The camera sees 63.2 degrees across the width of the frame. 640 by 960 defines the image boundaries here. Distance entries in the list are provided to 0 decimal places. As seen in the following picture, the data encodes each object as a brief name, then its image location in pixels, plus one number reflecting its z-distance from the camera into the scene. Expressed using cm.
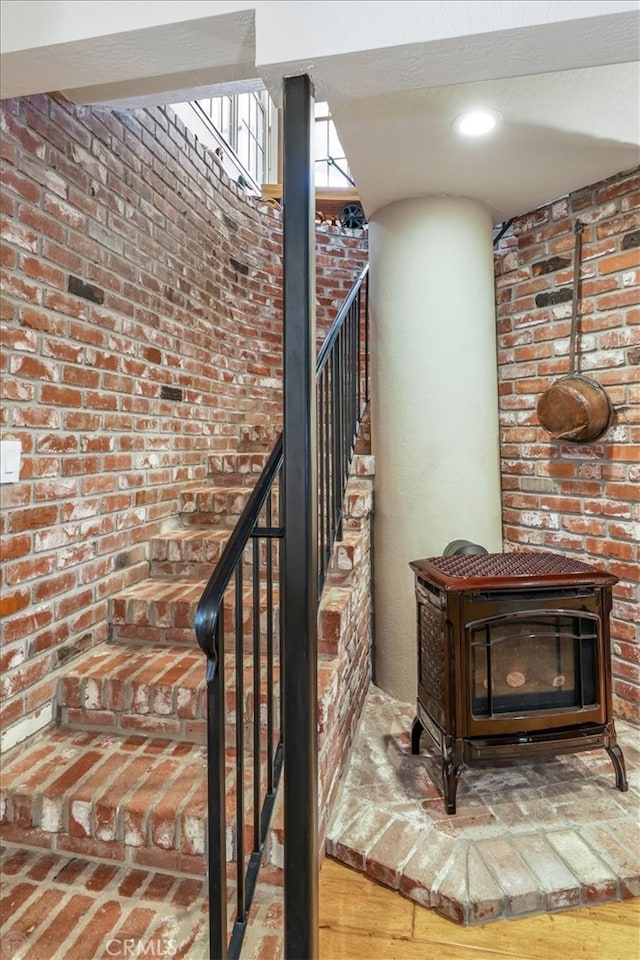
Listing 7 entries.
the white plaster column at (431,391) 241
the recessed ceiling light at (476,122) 181
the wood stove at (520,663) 169
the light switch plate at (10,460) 155
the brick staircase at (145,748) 144
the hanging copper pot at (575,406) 219
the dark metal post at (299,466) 124
